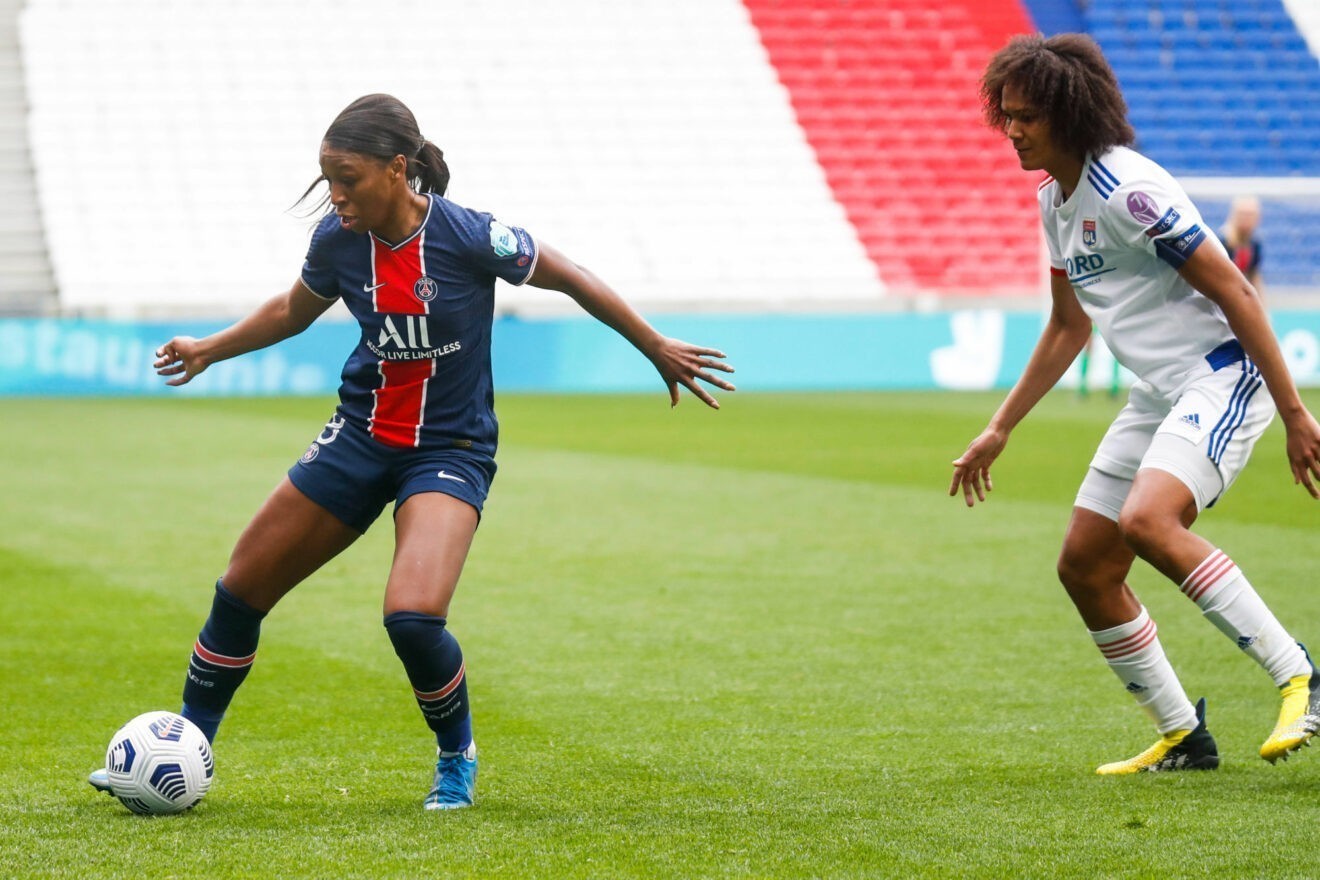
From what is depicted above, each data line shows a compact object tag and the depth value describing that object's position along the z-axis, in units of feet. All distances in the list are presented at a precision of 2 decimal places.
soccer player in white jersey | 29.27
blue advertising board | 137.49
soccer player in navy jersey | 29.04
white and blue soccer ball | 28.32
